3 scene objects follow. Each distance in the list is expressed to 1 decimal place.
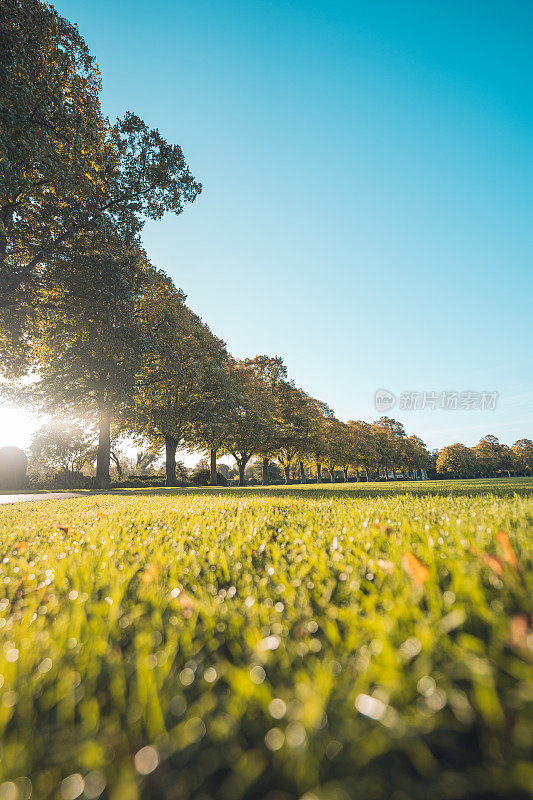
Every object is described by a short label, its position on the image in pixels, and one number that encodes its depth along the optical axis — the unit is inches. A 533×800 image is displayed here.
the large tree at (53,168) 386.3
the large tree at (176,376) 820.0
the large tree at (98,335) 551.5
